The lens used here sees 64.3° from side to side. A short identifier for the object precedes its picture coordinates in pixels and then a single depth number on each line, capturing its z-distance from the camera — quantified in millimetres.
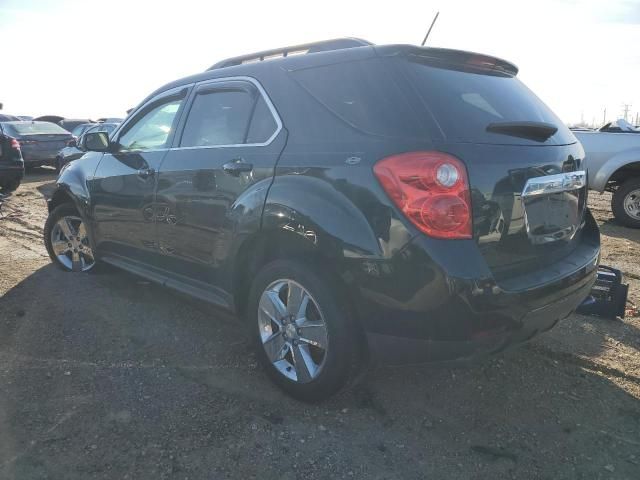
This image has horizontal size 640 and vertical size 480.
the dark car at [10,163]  9727
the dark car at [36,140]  13450
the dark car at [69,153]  12925
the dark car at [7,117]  23438
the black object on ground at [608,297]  3773
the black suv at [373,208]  2162
